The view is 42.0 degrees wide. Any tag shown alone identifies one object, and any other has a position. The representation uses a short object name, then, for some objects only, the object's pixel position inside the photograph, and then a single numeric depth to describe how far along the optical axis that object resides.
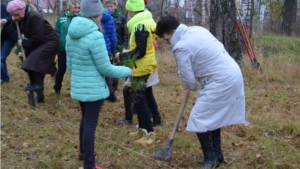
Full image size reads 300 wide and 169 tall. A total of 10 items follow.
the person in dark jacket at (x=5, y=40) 7.57
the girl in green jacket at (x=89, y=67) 3.69
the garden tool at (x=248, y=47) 9.88
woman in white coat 3.92
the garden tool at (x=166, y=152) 4.52
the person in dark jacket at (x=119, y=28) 7.43
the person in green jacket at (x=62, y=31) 6.38
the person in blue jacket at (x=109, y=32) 6.52
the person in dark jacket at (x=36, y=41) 5.98
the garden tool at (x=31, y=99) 6.39
